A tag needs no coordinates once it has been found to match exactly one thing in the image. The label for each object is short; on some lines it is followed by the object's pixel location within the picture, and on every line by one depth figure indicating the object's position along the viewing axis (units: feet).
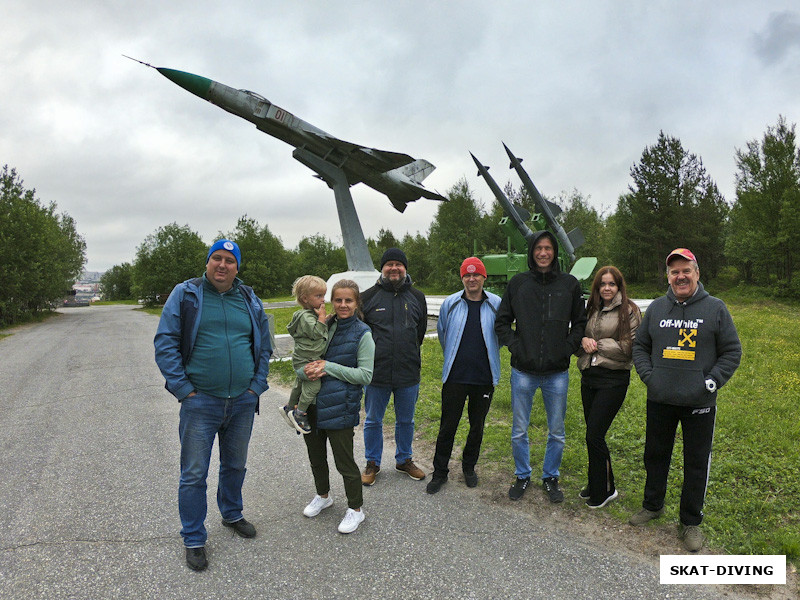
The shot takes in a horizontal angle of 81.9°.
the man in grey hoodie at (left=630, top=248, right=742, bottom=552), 8.98
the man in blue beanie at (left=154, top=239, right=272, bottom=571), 8.72
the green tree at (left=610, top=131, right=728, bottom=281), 85.25
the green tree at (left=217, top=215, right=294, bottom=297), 143.23
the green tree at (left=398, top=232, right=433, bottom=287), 148.46
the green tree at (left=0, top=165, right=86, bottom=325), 64.80
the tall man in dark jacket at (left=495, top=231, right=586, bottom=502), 10.91
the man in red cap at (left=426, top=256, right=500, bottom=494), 11.60
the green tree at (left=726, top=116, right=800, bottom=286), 66.90
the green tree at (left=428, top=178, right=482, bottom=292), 117.91
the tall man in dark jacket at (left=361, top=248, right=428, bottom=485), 11.98
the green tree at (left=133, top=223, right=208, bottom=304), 115.14
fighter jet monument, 41.06
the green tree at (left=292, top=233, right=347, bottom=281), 165.99
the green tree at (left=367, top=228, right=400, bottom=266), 161.38
